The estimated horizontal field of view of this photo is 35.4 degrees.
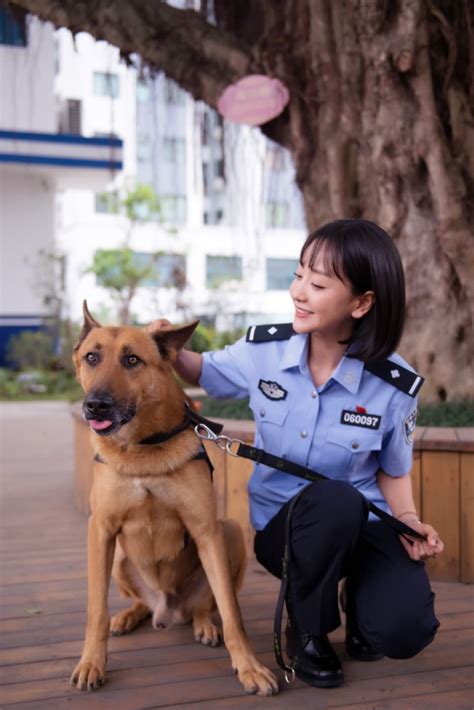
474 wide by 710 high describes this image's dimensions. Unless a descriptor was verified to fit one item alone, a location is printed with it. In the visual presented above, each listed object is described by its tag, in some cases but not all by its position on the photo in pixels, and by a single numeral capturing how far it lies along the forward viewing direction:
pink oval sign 4.00
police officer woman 2.10
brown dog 2.13
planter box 3.01
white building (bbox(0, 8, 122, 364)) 12.79
